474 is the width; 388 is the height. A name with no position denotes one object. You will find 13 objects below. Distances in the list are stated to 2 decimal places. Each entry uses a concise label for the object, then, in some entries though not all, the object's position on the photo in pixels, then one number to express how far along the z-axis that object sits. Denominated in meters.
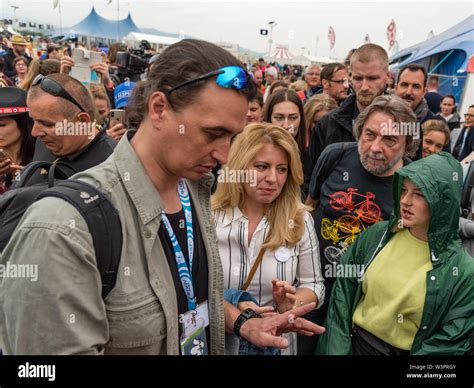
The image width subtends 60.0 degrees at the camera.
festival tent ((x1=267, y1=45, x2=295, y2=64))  13.00
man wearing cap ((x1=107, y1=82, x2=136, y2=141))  3.63
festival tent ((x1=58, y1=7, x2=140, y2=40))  10.98
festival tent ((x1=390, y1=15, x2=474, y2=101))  10.02
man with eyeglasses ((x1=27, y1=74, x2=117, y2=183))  1.99
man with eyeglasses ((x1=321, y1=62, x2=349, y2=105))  4.50
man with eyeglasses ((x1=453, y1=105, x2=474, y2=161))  4.97
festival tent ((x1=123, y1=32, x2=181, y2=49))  12.13
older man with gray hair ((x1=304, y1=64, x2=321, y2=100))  5.99
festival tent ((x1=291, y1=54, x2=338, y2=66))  22.88
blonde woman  1.84
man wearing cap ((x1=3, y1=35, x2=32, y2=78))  6.89
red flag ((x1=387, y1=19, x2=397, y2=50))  10.80
